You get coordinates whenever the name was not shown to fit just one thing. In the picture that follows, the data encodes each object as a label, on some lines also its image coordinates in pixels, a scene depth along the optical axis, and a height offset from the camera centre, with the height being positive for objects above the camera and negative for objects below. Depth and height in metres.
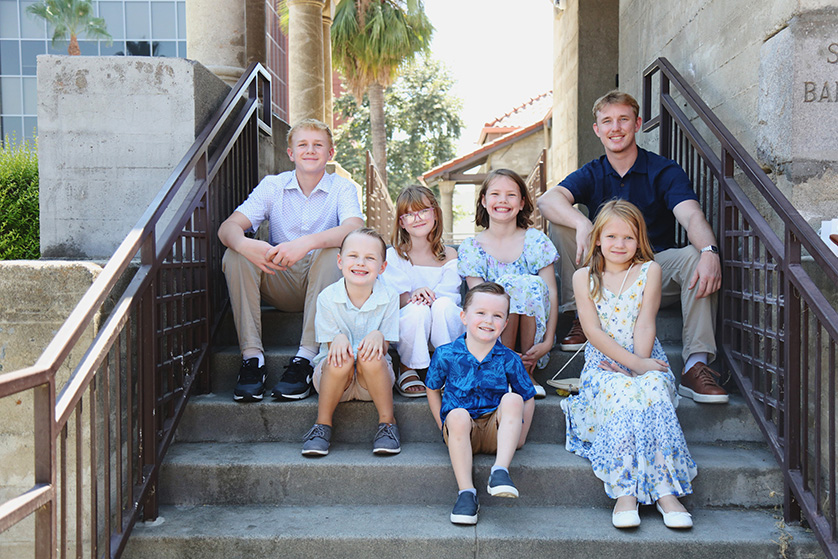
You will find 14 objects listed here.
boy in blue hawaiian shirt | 2.87 -0.49
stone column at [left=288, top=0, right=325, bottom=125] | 9.39 +2.73
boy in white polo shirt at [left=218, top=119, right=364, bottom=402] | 3.47 +0.09
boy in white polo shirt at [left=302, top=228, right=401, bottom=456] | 3.05 -0.32
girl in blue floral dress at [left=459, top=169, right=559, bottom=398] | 3.39 +0.01
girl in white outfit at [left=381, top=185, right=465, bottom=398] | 3.37 -0.08
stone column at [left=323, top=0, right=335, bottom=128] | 11.84 +3.50
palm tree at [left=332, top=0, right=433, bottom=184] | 17.28 +5.43
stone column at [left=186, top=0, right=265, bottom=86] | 5.20 +1.67
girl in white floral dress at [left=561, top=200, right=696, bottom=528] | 2.72 -0.49
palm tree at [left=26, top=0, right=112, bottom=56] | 28.56 +9.92
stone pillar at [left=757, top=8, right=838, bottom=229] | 3.18 +0.67
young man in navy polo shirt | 3.35 +0.26
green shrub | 6.65 +0.53
